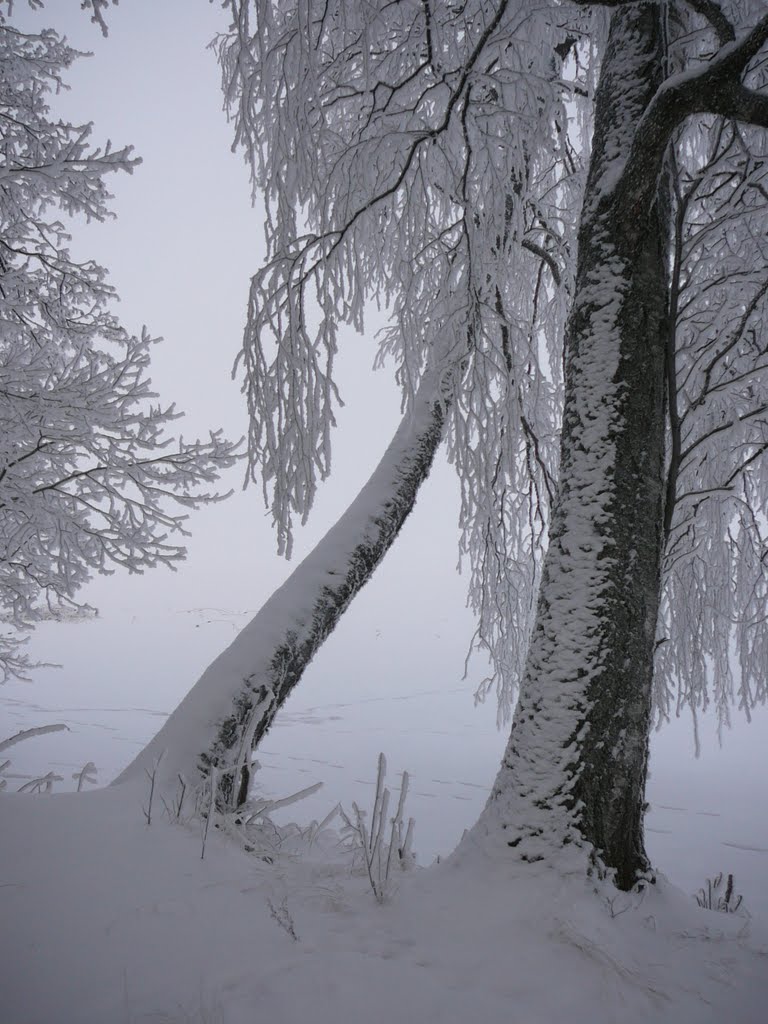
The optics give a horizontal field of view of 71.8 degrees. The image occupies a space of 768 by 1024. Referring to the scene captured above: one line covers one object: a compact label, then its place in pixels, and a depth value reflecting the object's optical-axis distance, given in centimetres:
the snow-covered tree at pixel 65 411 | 352
